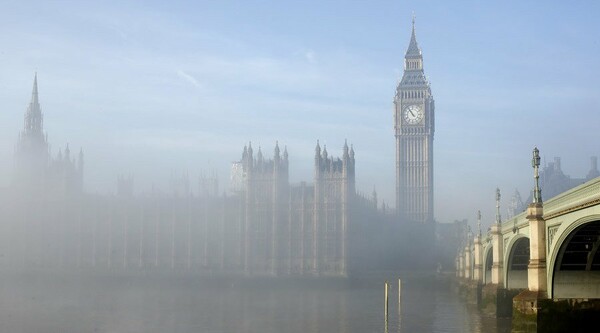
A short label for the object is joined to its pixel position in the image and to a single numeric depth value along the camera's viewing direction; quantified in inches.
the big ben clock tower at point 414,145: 6594.5
